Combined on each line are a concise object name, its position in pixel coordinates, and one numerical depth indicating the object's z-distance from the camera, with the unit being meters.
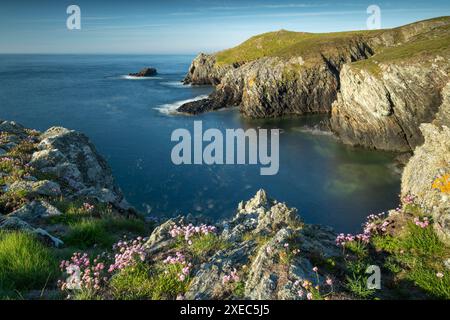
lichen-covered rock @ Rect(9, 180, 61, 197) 14.40
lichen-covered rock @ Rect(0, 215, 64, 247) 10.33
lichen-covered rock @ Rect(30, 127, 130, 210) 18.03
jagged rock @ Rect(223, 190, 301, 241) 9.80
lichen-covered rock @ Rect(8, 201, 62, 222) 12.55
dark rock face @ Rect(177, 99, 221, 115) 91.56
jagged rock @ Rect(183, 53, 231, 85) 150.12
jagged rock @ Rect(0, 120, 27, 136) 23.33
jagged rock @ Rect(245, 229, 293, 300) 6.57
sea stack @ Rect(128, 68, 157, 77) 190.00
